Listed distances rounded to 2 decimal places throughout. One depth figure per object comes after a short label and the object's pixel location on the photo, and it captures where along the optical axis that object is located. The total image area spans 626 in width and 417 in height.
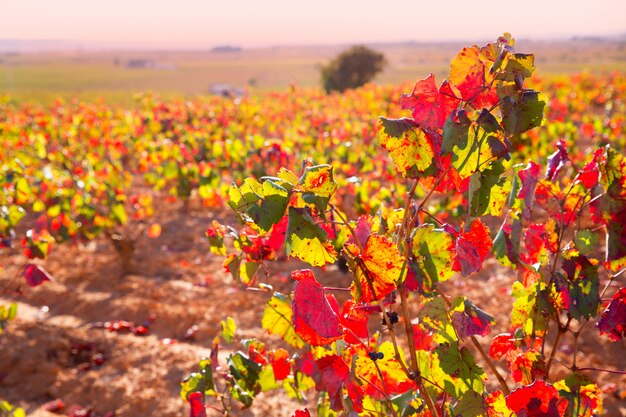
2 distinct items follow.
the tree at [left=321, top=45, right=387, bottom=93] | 31.28
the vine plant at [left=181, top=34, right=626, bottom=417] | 1.05
